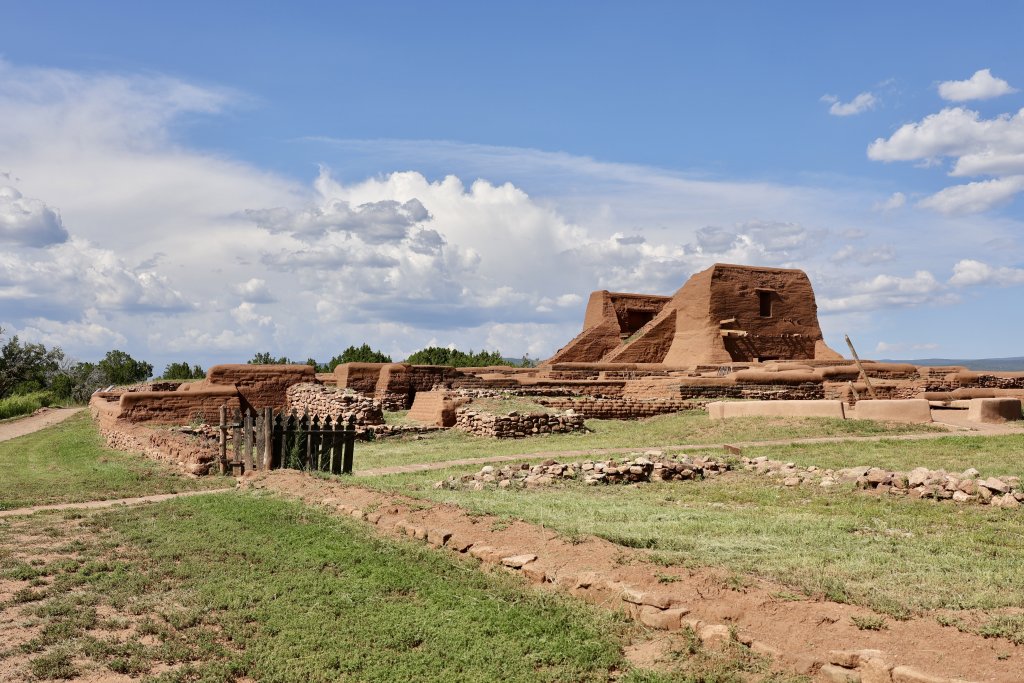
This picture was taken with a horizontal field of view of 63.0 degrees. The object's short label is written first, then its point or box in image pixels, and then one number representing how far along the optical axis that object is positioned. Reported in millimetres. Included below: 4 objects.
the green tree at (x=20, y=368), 52812
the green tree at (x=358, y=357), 53125
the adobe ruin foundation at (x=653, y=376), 21781
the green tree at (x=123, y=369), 63412
